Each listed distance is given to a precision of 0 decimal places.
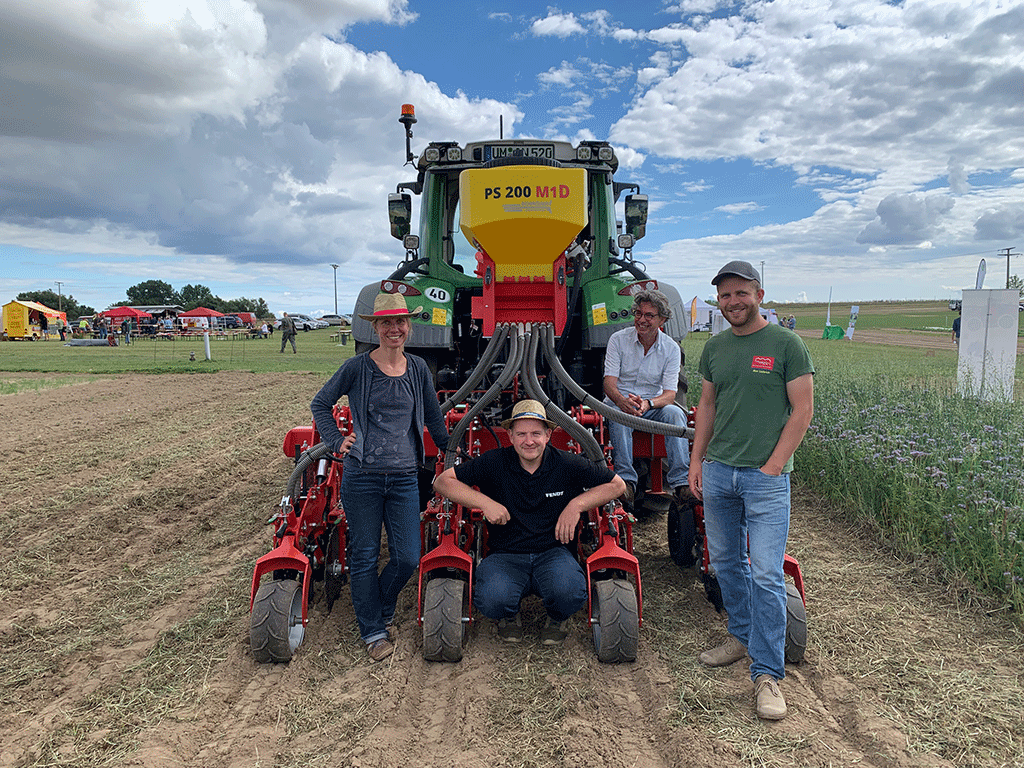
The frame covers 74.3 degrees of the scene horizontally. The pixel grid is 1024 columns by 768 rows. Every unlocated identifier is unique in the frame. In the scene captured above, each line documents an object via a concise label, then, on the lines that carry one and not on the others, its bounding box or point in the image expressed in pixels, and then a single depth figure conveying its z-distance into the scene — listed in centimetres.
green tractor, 378
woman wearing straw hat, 324
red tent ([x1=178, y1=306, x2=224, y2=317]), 4187
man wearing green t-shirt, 271
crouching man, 320
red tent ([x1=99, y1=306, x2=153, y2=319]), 3957
